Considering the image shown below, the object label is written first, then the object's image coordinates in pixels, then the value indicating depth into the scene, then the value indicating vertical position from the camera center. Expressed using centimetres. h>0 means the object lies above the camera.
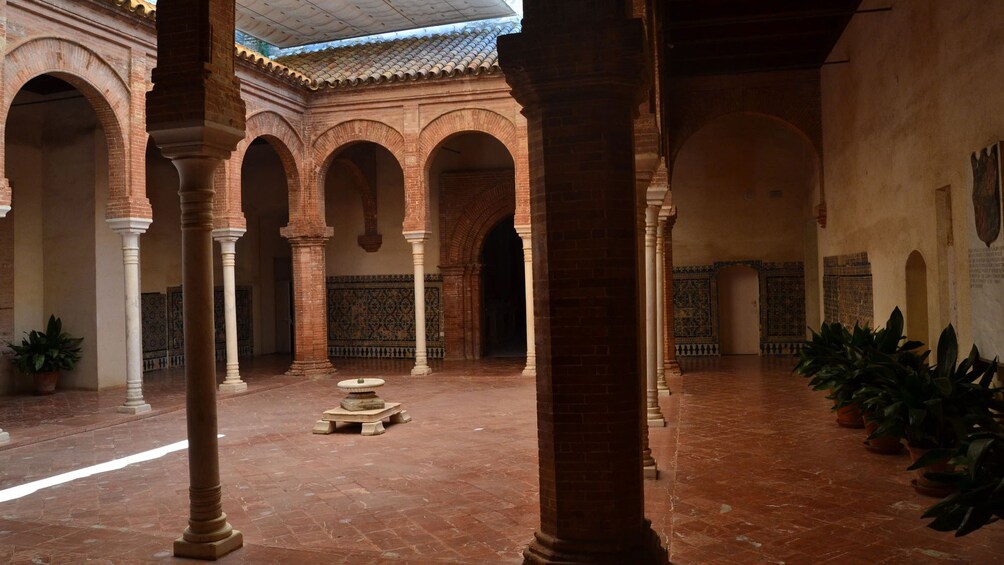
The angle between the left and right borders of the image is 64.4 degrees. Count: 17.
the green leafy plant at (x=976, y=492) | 443 -118
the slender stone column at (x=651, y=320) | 877 -31
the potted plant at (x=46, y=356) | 1387 -85
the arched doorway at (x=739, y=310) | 1792 -48
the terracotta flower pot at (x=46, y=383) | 1398 -131
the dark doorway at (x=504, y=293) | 2133 +7
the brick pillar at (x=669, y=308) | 1452 -31
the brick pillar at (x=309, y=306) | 1630 -11
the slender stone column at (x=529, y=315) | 1488 -39
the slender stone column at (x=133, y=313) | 1178 -11
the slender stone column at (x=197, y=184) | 542 +83
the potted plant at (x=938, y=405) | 609 -95
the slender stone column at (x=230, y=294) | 1427 +16
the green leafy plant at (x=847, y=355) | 826 -78
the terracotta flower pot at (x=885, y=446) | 790 -160
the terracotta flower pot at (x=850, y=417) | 919 -152
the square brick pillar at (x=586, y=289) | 427 +3
